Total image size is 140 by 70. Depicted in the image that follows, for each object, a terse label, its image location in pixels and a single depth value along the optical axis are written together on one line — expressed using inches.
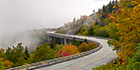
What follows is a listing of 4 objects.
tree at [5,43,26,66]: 1129.7
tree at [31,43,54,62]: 1195.6
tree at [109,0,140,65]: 318.3
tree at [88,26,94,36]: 3368.6
